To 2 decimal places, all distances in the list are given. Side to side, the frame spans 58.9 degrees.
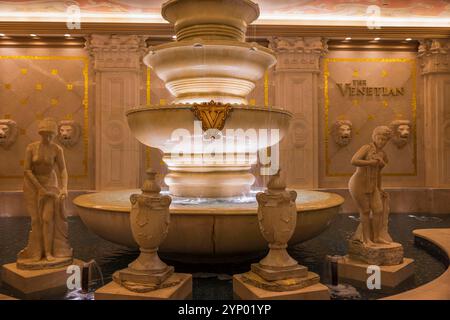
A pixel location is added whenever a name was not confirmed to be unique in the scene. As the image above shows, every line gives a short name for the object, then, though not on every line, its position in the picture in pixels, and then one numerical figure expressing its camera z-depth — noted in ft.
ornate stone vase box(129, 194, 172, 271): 8.84
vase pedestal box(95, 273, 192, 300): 8.23
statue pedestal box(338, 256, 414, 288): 10.48
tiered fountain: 11.72
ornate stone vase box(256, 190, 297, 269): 8.92
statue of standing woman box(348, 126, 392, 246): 11.48
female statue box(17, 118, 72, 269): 10.88
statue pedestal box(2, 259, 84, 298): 10.02
